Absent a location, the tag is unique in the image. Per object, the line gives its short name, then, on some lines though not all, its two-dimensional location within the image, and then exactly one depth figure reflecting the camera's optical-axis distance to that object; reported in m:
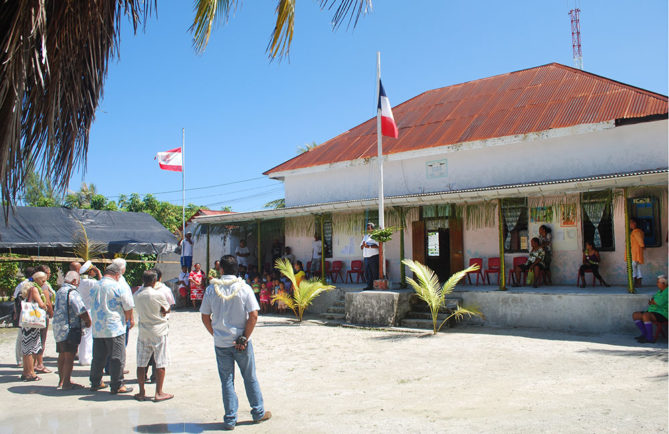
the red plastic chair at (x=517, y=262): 13.30
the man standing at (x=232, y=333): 5.14
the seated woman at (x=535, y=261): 12.35
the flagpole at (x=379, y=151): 12.71
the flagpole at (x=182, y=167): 21.69
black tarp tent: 18.55
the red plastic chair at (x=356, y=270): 16.12
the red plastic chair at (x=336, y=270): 16.70
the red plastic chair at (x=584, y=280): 12.01
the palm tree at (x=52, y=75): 2.65
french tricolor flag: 13.44
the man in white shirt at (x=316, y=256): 16.80
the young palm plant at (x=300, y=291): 12.98
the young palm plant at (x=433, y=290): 10.84
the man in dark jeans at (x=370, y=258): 12.97
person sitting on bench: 8.88
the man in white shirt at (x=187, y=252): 18.13
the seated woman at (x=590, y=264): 11.71
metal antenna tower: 22.19
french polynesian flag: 21.41
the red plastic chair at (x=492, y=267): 13.68
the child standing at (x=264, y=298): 15.07
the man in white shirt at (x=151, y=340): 6.23
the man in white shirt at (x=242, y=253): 18.03
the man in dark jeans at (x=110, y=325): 6.51
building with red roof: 11.98
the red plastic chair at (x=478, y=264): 13.97
